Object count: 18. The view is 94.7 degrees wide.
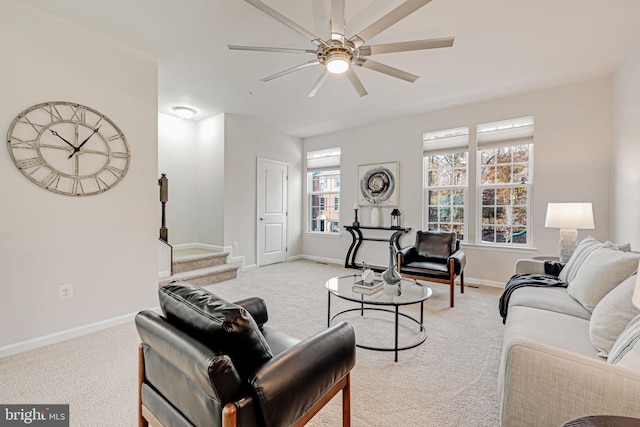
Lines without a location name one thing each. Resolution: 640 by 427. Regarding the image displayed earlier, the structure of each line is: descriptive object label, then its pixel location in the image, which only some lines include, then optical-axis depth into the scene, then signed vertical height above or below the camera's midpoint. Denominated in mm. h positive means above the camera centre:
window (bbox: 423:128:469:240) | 4656 +547
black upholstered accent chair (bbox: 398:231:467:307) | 3496 -629
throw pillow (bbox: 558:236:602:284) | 2389 -386
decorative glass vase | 2685 -597
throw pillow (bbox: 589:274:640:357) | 1420 -517
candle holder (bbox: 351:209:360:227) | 5566 -221
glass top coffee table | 2362 -716
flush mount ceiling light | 4781 +1630
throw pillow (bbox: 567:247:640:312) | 1778 -385
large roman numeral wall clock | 2436 +544
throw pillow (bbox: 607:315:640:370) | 1077 -534
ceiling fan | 1754 +1177
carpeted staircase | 4238 -913
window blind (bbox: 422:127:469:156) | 4605 +1153
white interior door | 5715 -41
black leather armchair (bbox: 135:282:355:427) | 980 -595
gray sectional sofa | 1033 -618
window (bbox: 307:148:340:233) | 6258 +453
